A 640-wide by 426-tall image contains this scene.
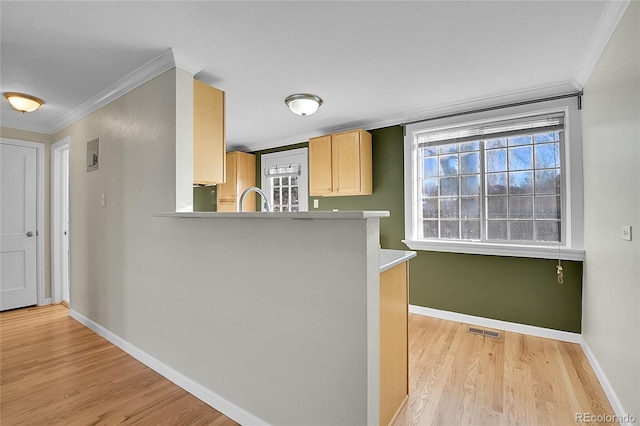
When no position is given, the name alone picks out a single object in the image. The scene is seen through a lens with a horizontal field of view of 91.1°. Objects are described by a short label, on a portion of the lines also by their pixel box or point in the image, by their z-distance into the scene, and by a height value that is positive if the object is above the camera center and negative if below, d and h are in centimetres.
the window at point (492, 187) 294 +28
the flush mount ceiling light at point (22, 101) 279 +106
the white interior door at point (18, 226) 373 -11
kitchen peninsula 135 -49
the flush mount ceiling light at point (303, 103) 293 +105
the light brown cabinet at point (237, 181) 516 +58
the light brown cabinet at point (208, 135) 240 +64
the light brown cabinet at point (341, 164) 388 +65
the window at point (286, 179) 477 +58
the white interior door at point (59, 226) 405 -12
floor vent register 297 -116
